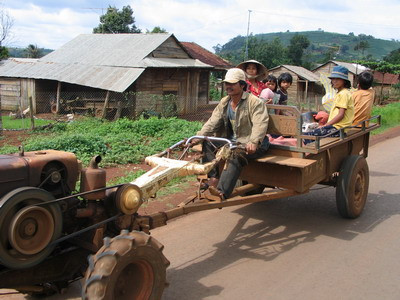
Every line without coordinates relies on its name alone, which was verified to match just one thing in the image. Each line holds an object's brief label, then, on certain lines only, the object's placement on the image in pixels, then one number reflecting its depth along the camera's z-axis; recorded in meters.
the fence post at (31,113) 12.46
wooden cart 4.48
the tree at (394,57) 62.53
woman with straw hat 6.27
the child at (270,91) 6.36
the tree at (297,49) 63.69
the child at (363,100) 6.45
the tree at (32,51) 45.25
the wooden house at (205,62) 23.25
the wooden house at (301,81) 32.94
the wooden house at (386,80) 37.58
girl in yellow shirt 5.75
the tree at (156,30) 41.41
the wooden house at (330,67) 34.39
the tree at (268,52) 61.28
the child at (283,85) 6.80
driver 4.51
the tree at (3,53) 25.16
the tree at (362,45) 81.50
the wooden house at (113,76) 17.21
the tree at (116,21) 40.88
